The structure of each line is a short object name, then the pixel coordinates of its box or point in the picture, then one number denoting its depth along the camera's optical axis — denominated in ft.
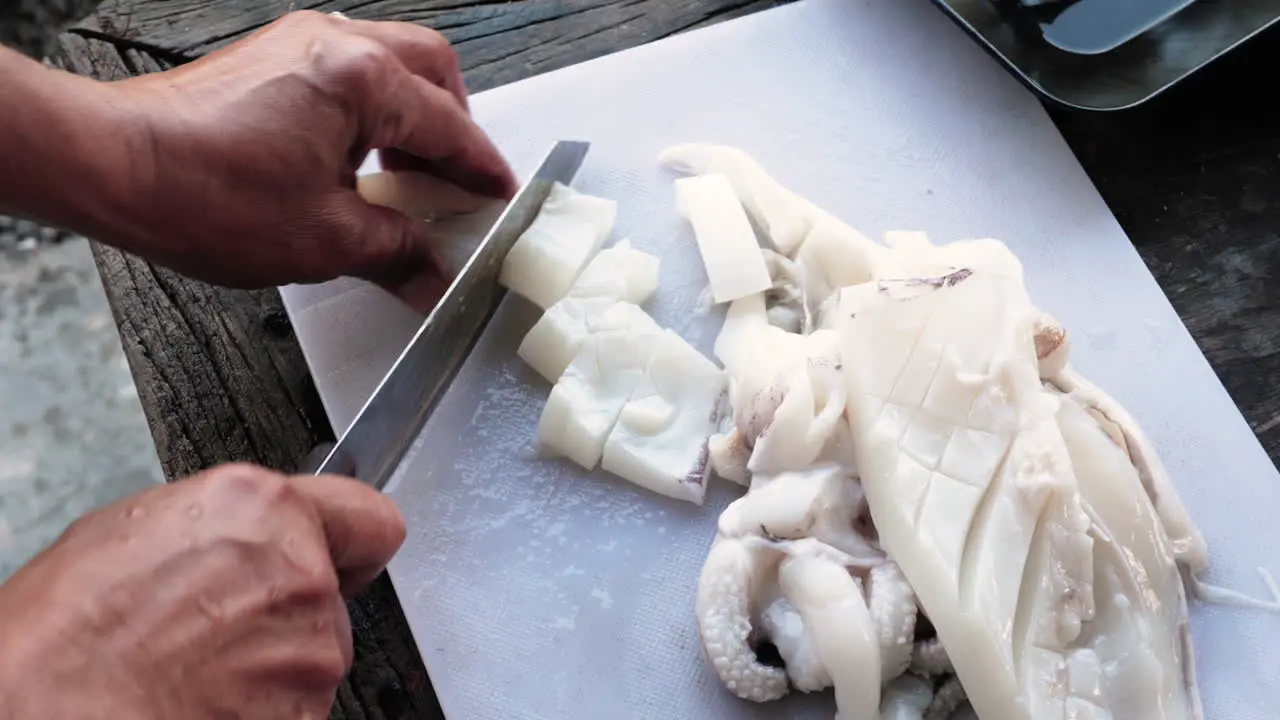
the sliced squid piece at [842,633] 3.33
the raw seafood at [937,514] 3.39
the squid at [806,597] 3.36
